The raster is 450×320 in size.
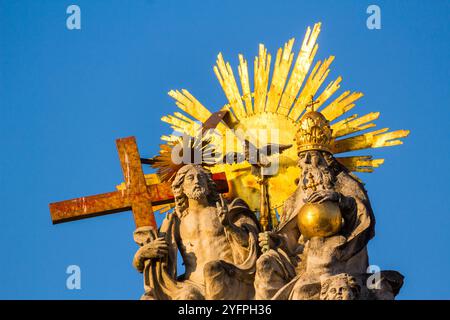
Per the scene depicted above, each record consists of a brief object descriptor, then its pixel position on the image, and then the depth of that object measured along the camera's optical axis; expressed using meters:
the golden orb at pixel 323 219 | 26.41
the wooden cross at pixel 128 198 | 28.41
